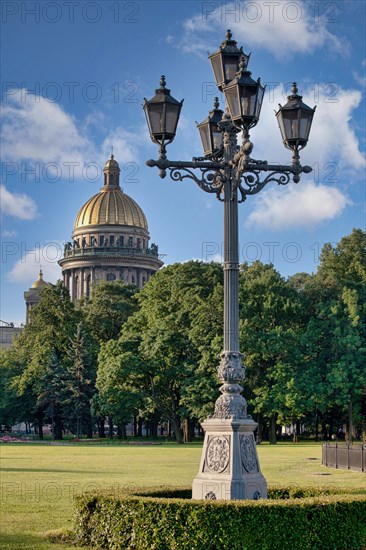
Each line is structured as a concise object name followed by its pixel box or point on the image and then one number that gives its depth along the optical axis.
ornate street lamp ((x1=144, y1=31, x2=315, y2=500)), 13.37
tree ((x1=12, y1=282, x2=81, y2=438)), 75.38
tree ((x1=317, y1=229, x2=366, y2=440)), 58.66
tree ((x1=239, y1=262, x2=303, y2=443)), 58.66
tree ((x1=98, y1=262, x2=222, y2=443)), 62.03
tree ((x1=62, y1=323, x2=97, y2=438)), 74.06
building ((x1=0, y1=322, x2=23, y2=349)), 179.12
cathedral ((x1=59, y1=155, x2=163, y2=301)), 130.38
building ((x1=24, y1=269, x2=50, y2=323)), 159.25
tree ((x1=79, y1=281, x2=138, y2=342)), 85.44
